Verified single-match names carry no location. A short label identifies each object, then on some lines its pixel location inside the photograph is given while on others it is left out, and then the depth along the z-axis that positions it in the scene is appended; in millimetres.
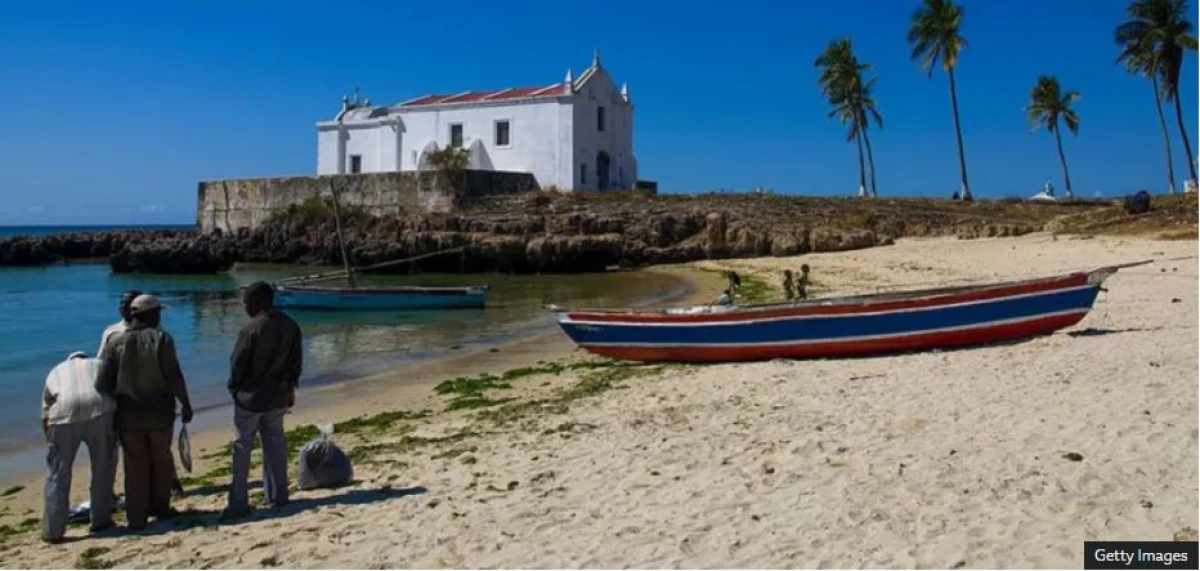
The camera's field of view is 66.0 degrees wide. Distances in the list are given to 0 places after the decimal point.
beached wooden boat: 12227
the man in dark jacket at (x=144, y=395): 6039
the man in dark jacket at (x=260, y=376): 6297
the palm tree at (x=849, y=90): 52281
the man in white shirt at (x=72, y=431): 5984
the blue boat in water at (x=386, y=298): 27641
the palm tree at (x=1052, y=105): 53281
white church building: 47188
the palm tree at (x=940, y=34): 44875
